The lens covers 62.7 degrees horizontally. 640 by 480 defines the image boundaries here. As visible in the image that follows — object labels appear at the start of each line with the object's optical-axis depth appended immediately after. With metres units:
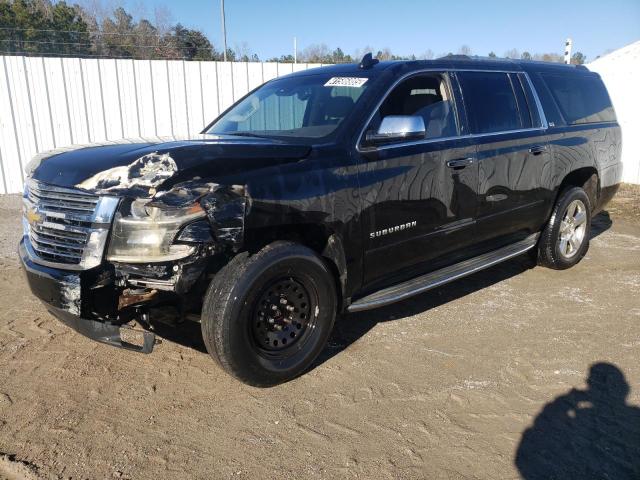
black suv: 2.85
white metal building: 11.26
